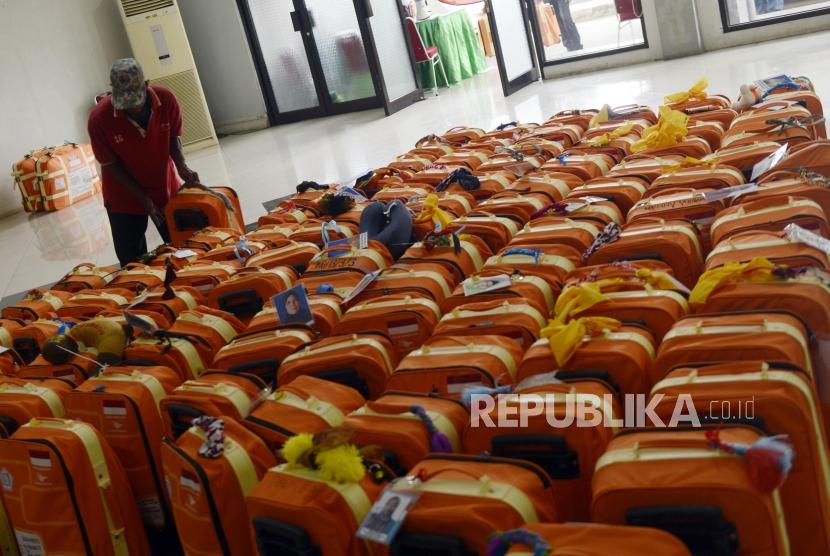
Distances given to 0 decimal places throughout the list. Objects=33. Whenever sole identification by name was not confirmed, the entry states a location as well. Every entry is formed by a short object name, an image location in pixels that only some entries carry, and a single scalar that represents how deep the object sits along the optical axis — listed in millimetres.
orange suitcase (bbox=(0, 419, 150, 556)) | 2527
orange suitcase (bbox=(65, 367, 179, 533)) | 2732
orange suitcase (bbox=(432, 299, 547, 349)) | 2496
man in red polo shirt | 4664
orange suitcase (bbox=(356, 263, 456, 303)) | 2953
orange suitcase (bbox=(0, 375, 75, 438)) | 2877
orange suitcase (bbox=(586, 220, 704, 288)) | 2686
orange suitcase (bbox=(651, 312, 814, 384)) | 1894
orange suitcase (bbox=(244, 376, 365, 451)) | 2275
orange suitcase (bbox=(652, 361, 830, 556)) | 1690
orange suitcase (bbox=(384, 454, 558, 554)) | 1688
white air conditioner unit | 12359
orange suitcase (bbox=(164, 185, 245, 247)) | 4805
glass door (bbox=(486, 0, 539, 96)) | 10250
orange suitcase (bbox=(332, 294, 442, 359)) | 2770
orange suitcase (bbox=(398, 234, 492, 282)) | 3164
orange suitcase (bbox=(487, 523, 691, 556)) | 1470
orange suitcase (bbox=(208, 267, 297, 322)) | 3402
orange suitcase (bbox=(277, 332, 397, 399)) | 2549
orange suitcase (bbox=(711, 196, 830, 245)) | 2562
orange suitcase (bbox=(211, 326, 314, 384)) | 2797
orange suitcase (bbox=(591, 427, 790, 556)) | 1544
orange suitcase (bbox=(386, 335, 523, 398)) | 2275
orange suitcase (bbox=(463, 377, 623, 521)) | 1896
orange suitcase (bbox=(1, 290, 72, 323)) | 3984
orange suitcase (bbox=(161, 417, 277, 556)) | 2156
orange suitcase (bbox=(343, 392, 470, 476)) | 2035
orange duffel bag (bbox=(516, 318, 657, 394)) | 2092
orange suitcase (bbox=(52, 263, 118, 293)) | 4363
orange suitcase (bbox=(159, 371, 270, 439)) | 2535
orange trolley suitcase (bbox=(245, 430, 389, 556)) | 1843
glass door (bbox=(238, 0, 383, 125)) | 12539
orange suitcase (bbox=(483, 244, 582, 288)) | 2828
